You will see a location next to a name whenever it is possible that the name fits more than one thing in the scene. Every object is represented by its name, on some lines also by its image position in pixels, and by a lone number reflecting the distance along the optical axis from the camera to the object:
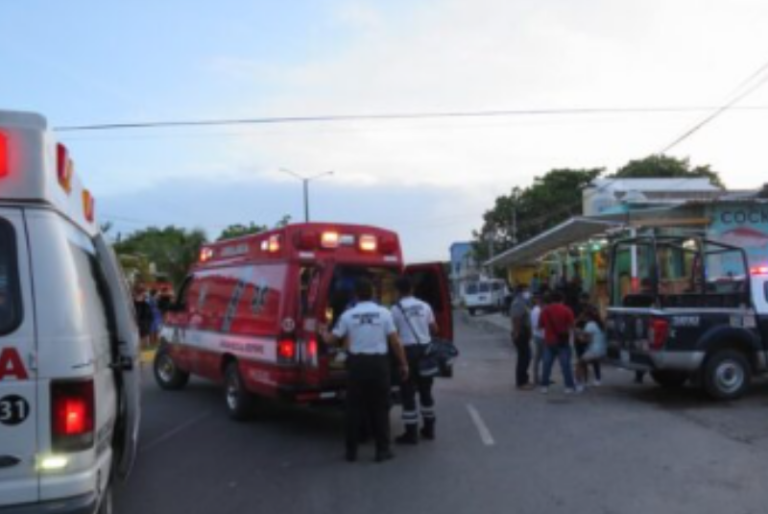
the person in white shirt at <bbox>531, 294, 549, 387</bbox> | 13.55
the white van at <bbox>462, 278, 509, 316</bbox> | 50.78
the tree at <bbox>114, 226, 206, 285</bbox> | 45.31
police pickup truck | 11.65
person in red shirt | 12.95
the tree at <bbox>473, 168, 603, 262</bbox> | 64.50
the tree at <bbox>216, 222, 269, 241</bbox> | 64.55
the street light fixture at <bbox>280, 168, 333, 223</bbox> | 52.03
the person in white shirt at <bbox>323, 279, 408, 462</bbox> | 8.24
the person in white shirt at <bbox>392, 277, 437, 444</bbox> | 9.21
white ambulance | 4.04
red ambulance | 9.33
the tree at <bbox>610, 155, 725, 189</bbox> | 58.91
